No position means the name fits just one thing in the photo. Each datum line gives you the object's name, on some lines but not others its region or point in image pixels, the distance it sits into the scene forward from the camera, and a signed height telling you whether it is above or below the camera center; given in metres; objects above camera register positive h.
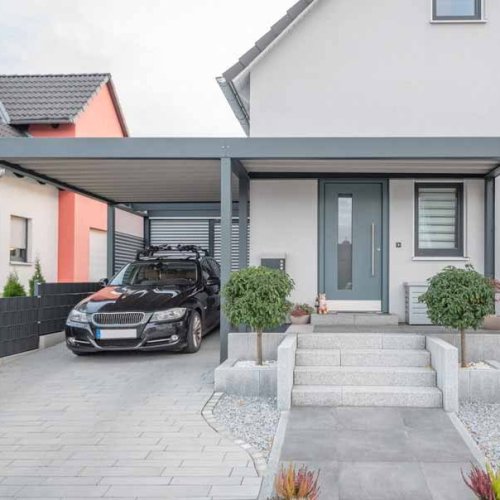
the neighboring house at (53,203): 13.90 +1.25
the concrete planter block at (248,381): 7.05 -1.61
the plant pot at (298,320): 9.16 -1.11
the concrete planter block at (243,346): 7.86 -1.32
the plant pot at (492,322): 8.40 -1.04
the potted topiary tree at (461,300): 6.82 -0.59
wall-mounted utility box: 9.83 -0.20
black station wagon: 8.89 -1.02
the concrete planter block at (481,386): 6.67 -1.58
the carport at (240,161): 7.92 +1.36
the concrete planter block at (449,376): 6.30 -1.39
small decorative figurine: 9.63 -0.92
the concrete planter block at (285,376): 6.42 -1.41
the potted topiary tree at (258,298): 7.15 -0.61
